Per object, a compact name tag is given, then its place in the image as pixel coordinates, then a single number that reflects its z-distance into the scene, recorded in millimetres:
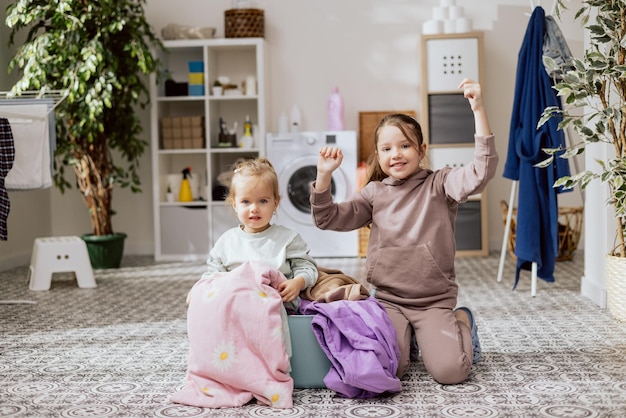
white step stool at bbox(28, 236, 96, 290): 4109
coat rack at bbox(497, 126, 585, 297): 3629
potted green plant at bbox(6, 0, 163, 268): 4441
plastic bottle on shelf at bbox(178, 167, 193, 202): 5449
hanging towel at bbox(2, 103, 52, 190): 3609
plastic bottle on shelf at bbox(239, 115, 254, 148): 5410
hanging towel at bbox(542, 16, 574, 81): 3482
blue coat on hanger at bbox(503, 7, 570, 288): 3582
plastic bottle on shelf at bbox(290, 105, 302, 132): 5520
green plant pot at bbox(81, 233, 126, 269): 4902
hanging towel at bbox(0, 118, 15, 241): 3418
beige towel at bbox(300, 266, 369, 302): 2305
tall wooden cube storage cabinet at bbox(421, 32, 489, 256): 5176
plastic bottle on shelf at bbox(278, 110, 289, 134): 5414
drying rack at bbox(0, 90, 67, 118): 3570
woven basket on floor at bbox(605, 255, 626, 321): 3016
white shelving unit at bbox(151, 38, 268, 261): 5352
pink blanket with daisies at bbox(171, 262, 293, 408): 2051
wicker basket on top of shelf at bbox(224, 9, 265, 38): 5352
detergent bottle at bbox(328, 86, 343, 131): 5434
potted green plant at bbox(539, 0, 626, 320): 2848
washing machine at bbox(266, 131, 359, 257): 5289
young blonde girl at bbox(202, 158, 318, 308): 2279
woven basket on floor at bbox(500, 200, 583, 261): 4902
